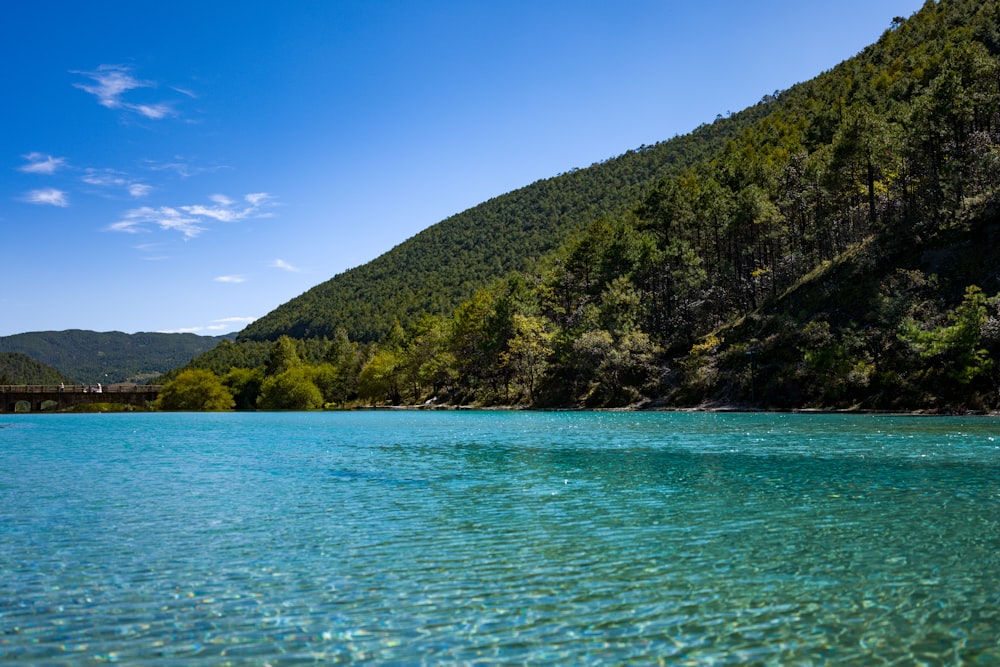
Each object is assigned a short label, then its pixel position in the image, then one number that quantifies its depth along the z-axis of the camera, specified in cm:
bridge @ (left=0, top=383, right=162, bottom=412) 17538
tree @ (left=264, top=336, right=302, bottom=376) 19062
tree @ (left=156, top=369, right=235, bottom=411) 17838
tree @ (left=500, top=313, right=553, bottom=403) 12012
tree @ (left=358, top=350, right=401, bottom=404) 15500
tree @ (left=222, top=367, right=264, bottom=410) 18875
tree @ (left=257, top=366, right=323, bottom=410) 16712
